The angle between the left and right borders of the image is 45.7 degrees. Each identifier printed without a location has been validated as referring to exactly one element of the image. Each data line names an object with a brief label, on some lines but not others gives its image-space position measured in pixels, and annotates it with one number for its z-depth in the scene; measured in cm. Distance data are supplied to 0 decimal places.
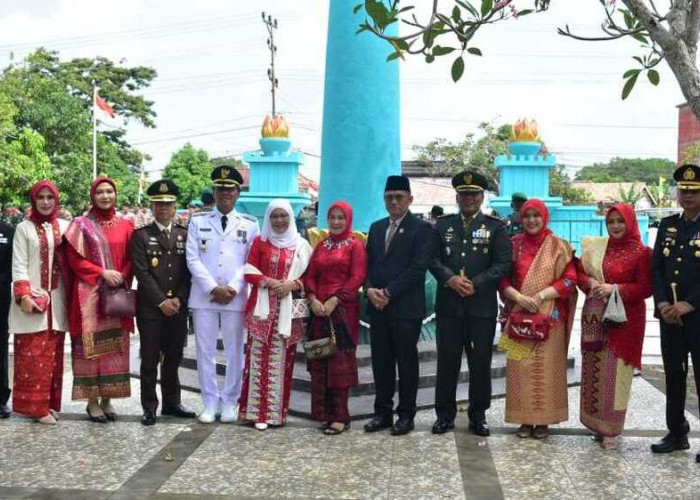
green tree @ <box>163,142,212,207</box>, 4612
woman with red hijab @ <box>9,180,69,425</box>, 588
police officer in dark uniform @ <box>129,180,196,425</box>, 589
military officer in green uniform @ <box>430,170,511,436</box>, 559
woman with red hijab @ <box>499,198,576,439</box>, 554
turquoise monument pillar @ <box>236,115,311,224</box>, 1783
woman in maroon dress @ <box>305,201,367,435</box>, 573
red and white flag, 2923
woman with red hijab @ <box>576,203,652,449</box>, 537
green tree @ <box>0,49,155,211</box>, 2475
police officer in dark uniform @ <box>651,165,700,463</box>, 513
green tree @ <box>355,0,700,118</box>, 377
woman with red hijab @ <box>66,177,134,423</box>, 589
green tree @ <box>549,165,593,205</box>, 4497
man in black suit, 565
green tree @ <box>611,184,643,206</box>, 4254
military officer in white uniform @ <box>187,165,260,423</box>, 596
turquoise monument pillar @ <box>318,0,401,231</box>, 824
